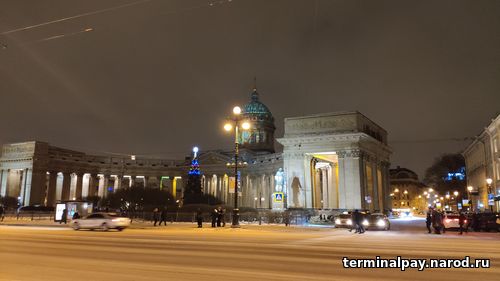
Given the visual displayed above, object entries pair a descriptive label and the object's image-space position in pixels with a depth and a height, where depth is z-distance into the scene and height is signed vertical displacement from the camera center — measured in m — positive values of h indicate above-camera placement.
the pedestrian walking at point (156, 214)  38.30 -0.16
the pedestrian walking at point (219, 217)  35.70 -0.39
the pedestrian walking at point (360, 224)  29.62 -0.68
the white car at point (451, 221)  35.19 -0.51
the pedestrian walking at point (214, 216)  35.28 -0.30
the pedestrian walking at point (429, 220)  31.17 -0.39
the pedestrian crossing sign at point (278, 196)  41.59 +1.67
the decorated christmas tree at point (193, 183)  62.16 +4.27
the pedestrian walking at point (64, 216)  42.12 -0.44
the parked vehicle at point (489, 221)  35.06 -0.49
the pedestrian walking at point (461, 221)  30.47 -0.43
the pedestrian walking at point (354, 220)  30.00 -0.42
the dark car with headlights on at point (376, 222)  35.72 -0.64
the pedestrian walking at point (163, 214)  38.94 -0.15
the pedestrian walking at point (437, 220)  30.39 -0.38
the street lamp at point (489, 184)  56.07 +4.36
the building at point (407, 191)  173.38 +9.59
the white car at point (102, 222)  30.52 -0.72
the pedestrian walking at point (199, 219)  34.50 -0.50
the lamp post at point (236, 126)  33.62 +6.84
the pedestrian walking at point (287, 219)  39.01 -0.57
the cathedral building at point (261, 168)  57.34 +8.68
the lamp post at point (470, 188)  75.89 +4.73
